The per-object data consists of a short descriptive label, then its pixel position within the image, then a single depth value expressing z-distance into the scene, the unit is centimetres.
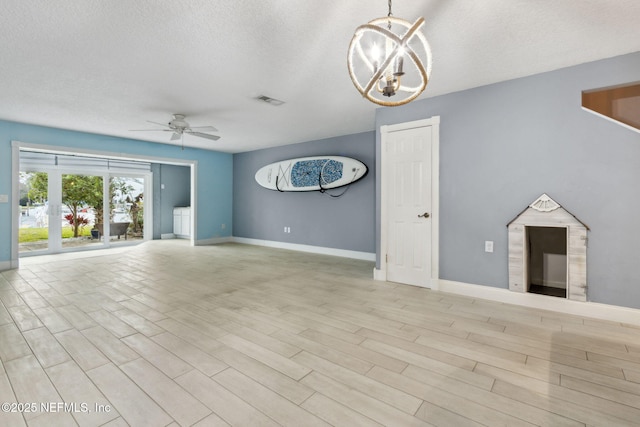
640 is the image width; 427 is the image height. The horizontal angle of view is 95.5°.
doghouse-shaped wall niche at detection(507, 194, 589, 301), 286
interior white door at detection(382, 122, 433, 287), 376
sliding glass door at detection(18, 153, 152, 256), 621
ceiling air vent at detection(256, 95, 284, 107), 385
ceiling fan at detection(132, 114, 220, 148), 453
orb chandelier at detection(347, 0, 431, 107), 143
